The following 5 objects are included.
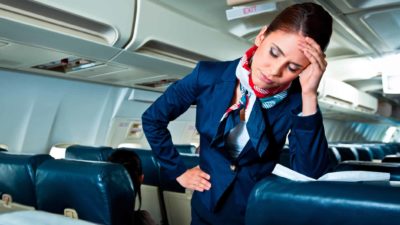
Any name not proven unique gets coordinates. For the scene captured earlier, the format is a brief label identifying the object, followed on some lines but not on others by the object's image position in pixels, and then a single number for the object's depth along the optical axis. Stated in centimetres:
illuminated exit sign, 315
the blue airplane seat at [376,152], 768
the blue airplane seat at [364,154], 670
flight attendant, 136
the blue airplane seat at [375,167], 177
